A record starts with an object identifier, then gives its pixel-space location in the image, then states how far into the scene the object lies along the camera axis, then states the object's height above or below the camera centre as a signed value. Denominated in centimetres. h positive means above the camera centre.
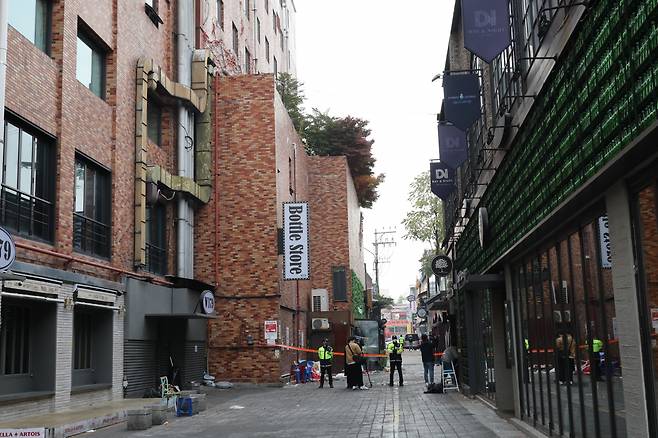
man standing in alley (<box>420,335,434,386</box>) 2286 -77
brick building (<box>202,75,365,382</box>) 2645 +371
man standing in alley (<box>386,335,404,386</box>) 2536 -76
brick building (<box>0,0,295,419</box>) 1488 +355
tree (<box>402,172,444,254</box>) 5394 +836
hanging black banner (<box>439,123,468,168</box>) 1828 +442
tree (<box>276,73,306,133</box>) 4616 +1459
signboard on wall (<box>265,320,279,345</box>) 2569 +19
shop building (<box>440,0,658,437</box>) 611 +123
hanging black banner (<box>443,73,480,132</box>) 1395 +419
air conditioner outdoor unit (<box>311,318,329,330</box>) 3441 +54
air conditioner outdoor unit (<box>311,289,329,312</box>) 3900 +188
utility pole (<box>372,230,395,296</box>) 8338 +986
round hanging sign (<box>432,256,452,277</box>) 2350 +207
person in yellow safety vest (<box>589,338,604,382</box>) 793 -32
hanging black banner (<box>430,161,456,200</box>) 2288 +454
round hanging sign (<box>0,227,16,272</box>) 932 +116
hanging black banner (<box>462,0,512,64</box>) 1066 +422
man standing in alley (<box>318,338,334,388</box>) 2508 -76
